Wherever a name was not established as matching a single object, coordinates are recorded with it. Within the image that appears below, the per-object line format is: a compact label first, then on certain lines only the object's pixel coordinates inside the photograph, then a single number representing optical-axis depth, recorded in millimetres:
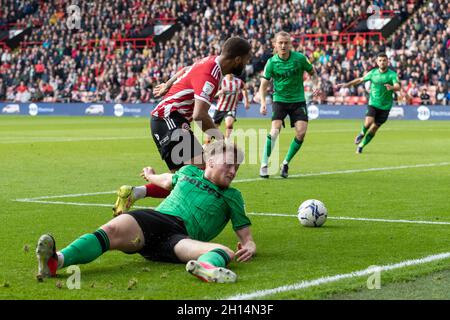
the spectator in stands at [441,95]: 38009
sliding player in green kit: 6160
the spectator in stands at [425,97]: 38312
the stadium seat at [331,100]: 41281
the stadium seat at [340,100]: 41125
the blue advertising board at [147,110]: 38594
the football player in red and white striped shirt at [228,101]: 23284
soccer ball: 8742
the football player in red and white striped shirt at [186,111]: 8391
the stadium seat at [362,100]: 40219
